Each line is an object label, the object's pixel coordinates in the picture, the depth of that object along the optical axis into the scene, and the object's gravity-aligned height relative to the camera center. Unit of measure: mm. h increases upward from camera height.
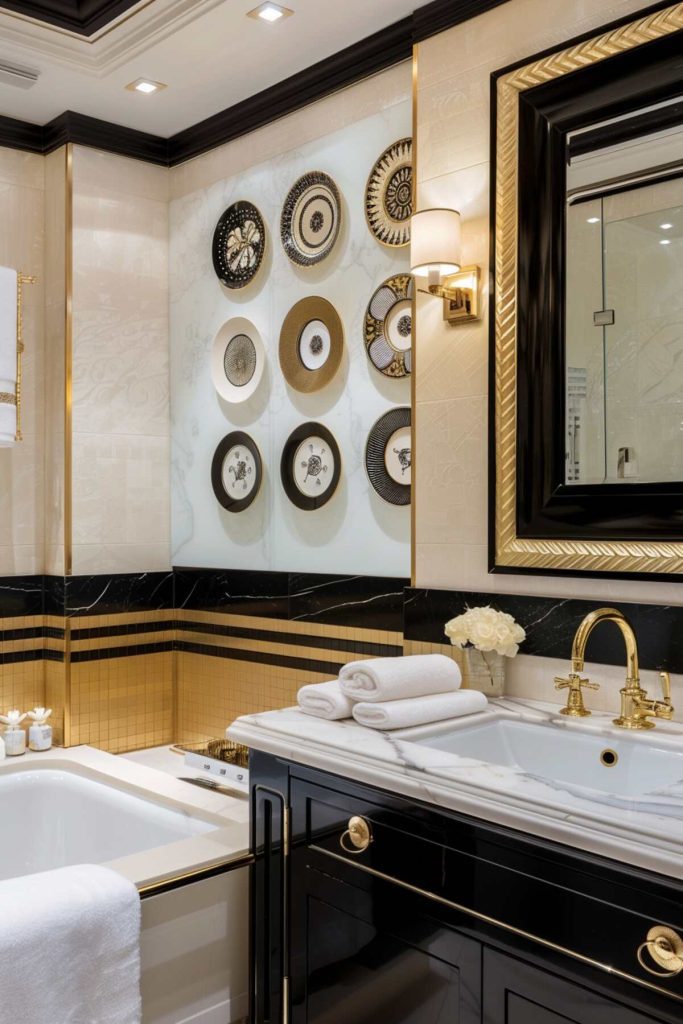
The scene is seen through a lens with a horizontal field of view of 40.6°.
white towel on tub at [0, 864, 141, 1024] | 1660 -815
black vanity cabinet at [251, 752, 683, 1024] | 1242 -638
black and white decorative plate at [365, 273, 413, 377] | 2496 +513
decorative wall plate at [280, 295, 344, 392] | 2734 +510
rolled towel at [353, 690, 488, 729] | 1797 -393
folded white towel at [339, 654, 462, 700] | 1840 -337
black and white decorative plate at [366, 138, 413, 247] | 2506 +879
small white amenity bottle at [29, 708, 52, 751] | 3020 -723
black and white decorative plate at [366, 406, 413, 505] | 2500 +155
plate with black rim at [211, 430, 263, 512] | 3004 +134
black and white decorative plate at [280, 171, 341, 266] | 2750 +895
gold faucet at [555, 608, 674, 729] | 1716 -323
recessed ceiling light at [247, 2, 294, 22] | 2379 +1299
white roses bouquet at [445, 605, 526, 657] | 1979 -255
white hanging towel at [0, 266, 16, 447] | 2893 +490
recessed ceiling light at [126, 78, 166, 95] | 2838 +1321
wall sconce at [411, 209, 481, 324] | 2105 +571
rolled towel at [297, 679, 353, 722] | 1878 -388
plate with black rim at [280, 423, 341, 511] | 2746 +141
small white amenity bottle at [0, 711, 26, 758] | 2969 -722
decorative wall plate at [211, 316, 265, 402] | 3004 +505
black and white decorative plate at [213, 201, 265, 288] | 3000 +888
